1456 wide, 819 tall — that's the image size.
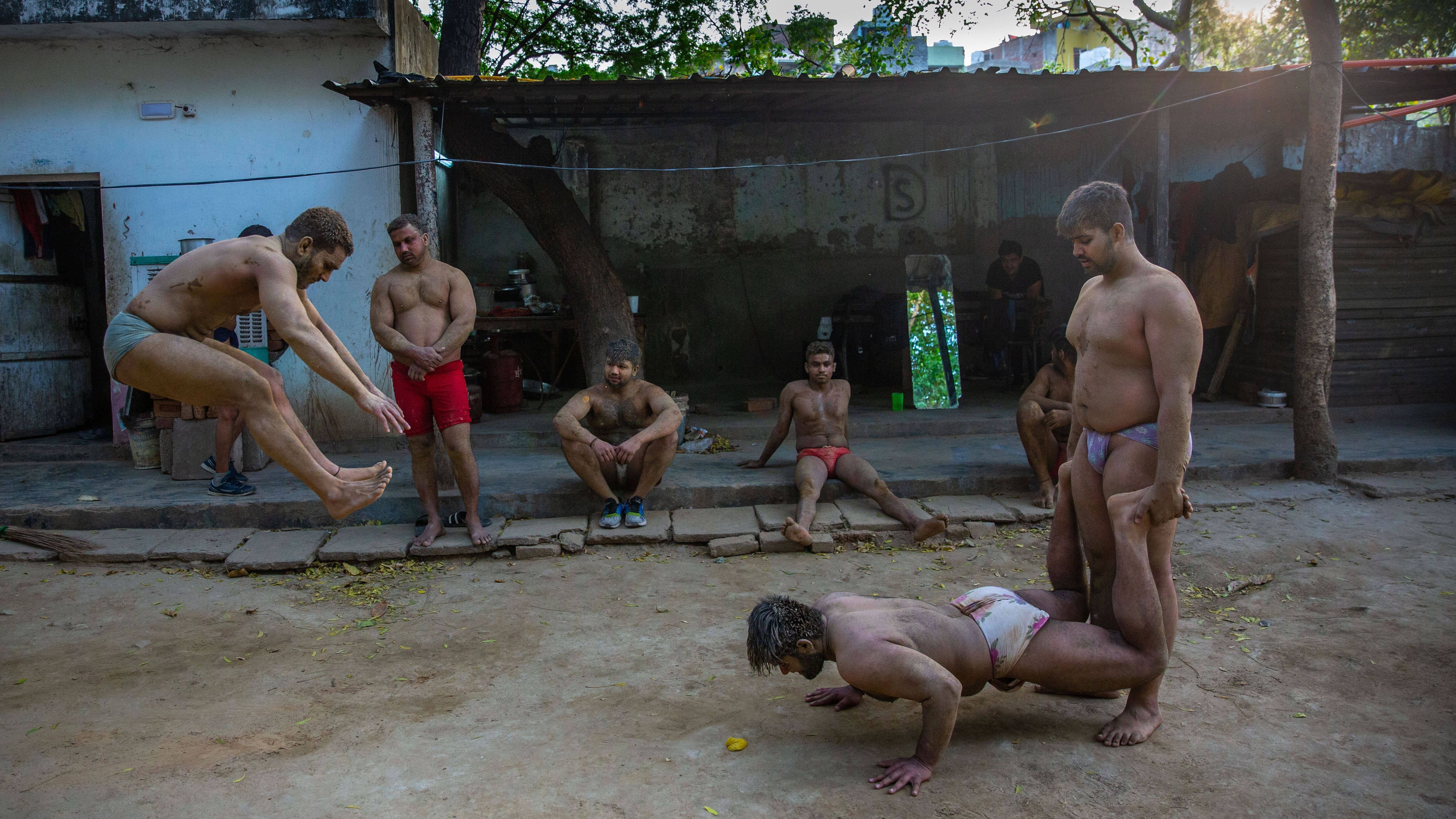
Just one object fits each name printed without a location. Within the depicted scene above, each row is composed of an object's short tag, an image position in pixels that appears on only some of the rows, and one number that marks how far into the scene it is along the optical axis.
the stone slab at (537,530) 5.80
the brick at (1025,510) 6.05
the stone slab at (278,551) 5.55
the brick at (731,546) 5.68
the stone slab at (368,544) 5.66
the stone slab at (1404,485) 6.38
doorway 8.16
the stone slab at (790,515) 5.89
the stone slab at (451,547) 5.71
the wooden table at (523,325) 9.24
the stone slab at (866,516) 5.87
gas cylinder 9.31
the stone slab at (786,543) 5.70
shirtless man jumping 3.87
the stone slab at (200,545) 5.70
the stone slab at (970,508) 6.05
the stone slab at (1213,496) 6.23
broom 5.70
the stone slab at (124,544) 5.68
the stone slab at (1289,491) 6.43
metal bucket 7.21
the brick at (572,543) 5.77
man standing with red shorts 5.75
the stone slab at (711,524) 5.86
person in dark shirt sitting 10.23
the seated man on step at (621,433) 5.88
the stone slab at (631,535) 5.87
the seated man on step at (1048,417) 6.09
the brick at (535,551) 5.73
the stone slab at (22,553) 5.71
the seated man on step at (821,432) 6.05
